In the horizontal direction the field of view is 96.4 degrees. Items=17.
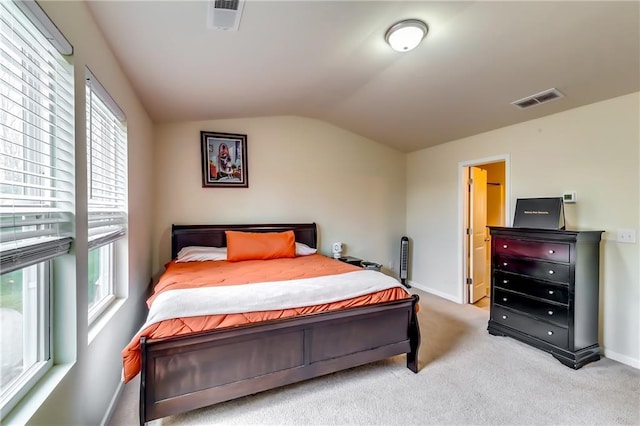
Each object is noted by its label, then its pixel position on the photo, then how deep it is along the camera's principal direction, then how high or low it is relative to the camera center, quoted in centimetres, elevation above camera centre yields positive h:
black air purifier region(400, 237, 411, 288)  481 -79
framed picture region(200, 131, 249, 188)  374 +68
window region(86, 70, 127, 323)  168 +17
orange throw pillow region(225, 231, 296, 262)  335 -42
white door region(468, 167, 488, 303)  409 -34
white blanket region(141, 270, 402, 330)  176 -59
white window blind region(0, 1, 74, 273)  96 +27
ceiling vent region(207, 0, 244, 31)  158 +114
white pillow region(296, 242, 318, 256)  375 -53
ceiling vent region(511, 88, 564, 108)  260 +107
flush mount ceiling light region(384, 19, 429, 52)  196 +124
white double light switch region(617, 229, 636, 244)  246 -23
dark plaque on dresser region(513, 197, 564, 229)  272 -3
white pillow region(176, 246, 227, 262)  321 -50
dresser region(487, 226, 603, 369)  248 -76
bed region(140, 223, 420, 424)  167 -97
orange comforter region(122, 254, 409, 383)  165 -58
